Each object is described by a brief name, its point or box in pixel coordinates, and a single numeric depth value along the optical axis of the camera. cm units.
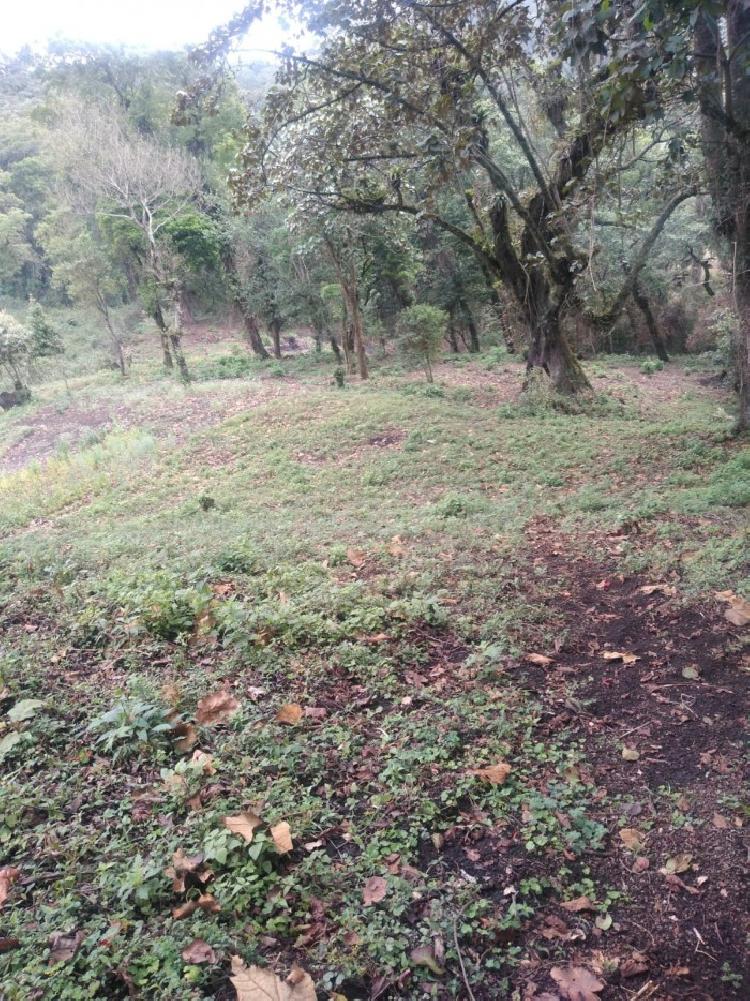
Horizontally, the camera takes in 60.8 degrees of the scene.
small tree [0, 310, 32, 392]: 2322
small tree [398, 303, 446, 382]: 1708
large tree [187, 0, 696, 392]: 735
